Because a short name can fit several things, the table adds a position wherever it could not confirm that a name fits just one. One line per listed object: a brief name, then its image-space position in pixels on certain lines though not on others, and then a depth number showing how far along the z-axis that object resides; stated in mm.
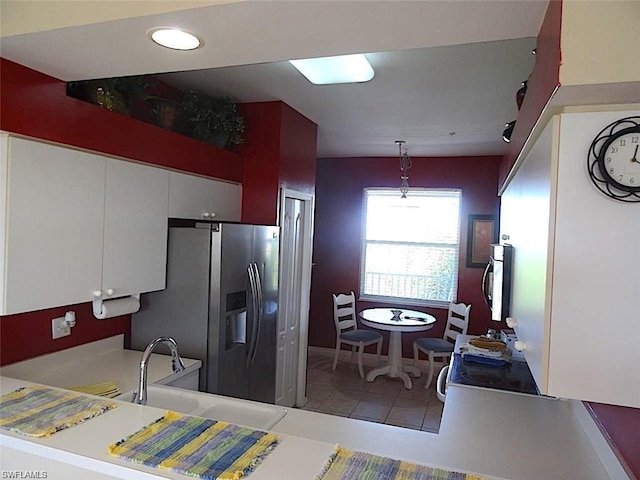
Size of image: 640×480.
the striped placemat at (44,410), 1376
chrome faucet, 1720
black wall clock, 960
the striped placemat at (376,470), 1147
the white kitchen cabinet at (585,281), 977
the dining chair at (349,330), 5145
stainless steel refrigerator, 2609
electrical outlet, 2303
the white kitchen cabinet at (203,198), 2705
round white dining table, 4695
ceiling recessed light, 1383
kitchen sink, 1797
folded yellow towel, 2020
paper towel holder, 2253
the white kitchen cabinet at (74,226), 1774
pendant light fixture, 5520
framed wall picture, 5273
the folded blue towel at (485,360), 2734
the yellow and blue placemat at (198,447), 1158
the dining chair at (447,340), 4816
